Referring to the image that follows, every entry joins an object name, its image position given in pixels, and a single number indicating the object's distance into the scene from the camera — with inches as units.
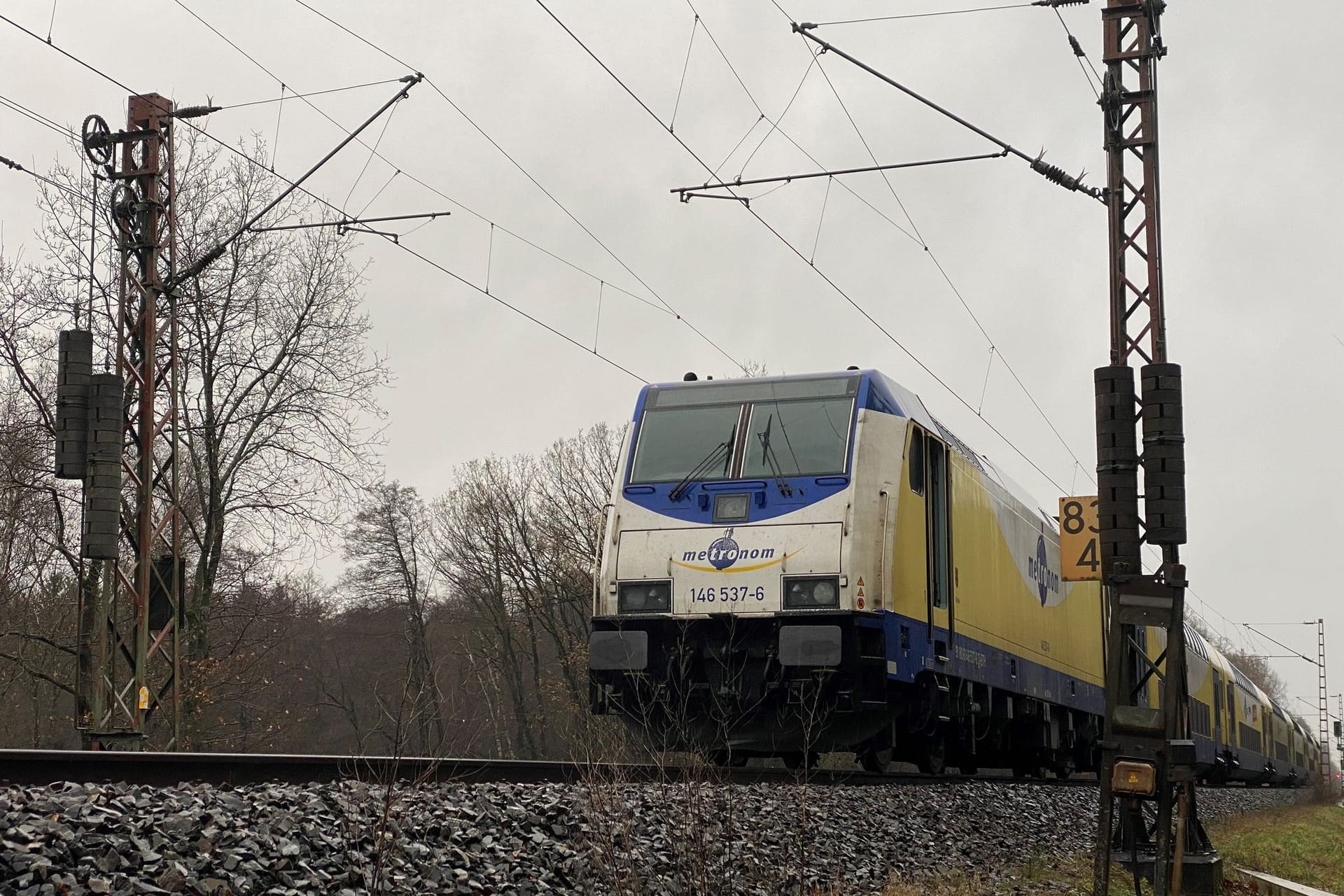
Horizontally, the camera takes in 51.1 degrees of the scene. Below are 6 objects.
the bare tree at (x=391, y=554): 1802.4
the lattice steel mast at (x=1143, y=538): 385.7
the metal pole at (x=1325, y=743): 2558.1
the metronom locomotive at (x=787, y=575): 467.8
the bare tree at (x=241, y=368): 1034.1
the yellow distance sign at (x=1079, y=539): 617.0
